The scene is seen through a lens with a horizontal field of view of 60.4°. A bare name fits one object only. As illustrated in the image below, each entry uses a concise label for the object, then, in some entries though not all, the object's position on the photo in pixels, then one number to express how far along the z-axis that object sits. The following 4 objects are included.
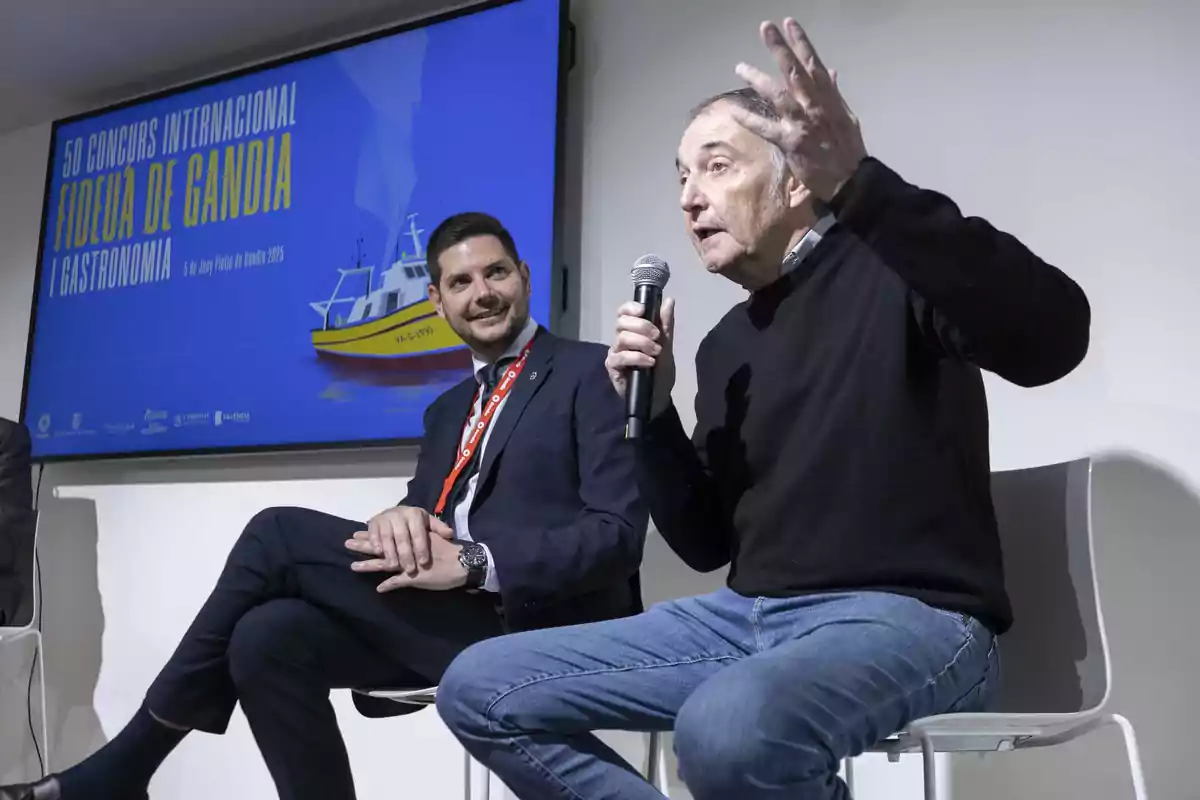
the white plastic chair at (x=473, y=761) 1.54
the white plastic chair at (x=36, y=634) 2.46
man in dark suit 1.49
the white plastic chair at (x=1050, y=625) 1.23
